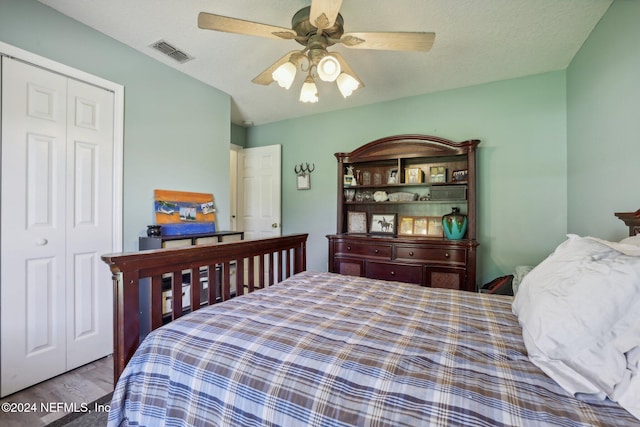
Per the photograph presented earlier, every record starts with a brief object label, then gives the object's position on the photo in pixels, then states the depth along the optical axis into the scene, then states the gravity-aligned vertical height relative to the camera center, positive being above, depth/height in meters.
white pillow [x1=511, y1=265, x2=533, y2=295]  2.28 -0.49
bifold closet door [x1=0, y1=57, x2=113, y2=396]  1.81 -0.05
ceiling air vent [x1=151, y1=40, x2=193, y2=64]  2.36 +1.43
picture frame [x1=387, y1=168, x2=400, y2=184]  3.30 +0.46
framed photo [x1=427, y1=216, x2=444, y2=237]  3.18 -0.13
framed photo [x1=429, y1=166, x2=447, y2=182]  3.08 +0.45
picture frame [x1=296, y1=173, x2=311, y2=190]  4.00 +0.49
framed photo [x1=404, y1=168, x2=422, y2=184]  3.17 +0.45
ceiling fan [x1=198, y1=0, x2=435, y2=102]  1.51 +1.01
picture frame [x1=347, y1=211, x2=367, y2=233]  3.53 -0.08
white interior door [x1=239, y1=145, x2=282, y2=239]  4.16 +0.38
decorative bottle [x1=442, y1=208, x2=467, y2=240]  2.92 -0.11
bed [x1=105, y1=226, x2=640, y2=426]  0.72 -0.46
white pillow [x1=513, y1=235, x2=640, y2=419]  0.74 -0.32
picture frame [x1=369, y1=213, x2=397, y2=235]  3.35 -0.10
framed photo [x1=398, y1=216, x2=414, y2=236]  3.29 -0.12
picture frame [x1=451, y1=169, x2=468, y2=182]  2.97 +0.42
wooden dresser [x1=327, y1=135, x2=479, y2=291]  2.85 +0.06
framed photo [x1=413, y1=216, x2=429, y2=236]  3.22 -0.12
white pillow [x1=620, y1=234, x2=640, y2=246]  1.12 -0.10
